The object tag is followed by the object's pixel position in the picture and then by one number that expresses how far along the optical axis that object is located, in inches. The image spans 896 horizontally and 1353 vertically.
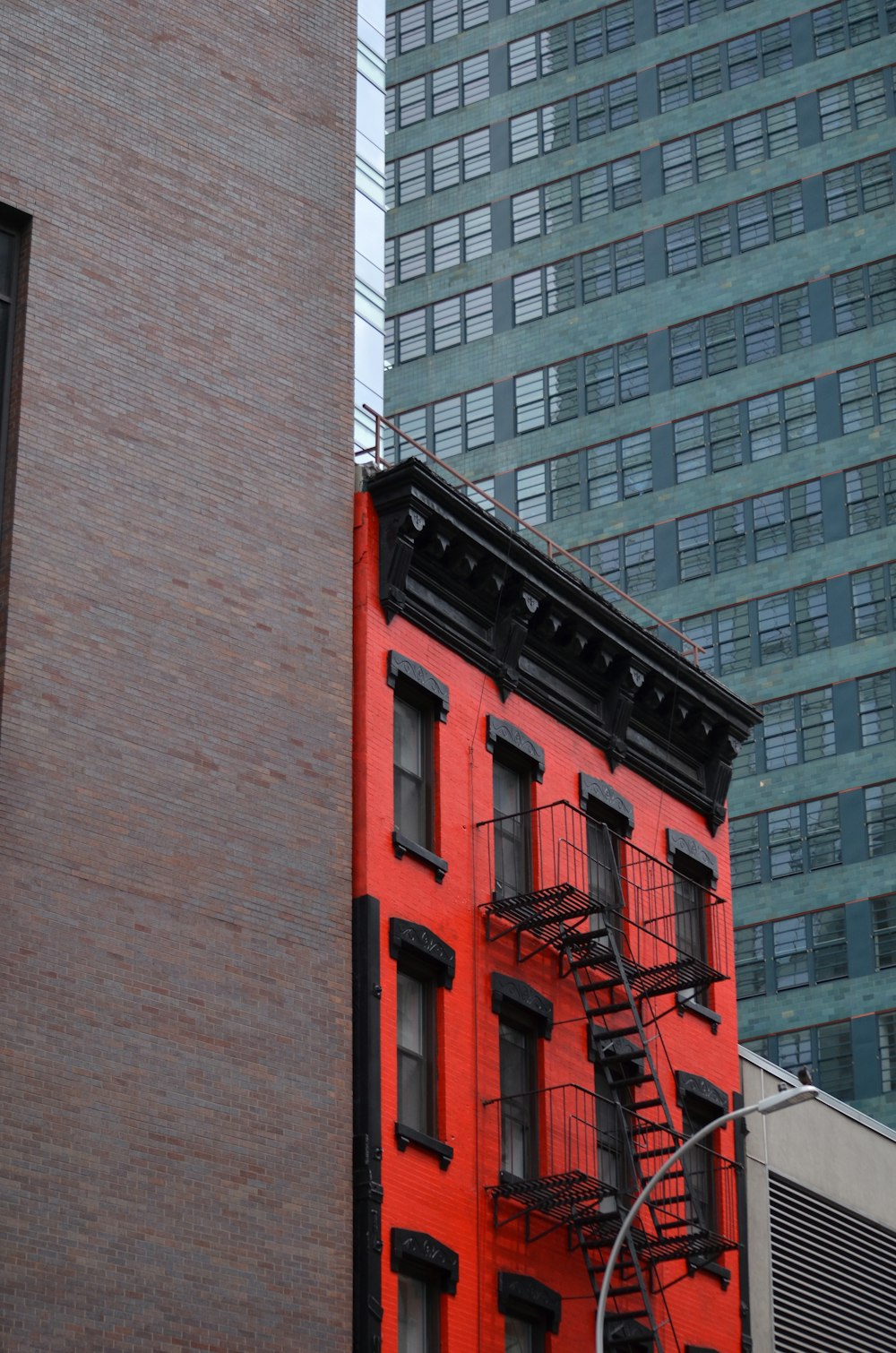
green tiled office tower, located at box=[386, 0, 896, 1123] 3132.4
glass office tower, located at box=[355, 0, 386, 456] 2455.7
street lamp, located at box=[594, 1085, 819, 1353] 1163.9
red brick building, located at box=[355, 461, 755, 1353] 1326.3
